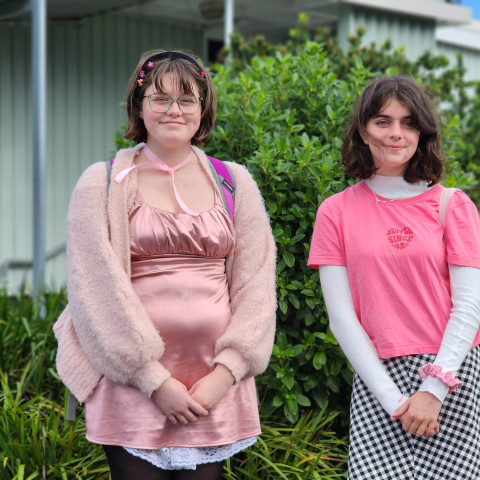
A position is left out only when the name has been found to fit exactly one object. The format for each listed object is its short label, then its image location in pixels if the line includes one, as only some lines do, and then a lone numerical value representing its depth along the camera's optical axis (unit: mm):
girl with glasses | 2264
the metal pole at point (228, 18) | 7637
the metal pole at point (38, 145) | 5988
